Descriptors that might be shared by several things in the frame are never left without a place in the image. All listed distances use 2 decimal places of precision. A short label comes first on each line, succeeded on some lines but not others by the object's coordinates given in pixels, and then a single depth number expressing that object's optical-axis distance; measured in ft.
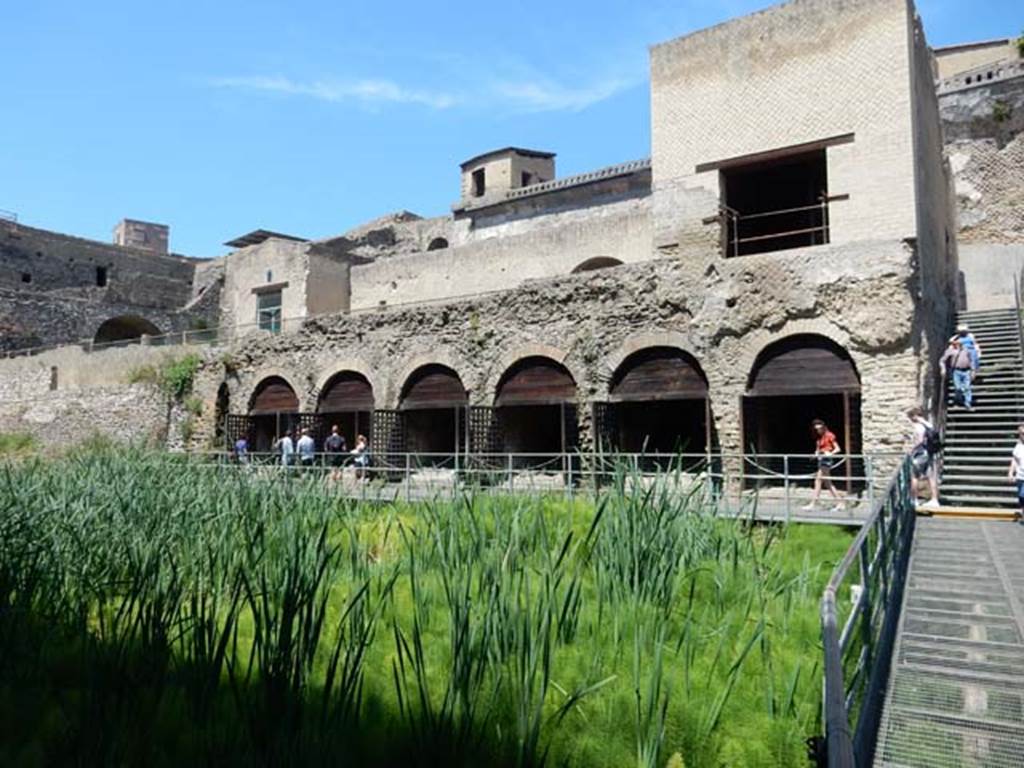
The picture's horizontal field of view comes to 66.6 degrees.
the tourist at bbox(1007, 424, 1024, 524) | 29.01
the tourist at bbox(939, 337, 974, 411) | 41.22
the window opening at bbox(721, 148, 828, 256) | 50.75
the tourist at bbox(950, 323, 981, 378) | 42.27
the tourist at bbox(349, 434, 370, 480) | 43.40
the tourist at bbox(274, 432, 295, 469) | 54.95
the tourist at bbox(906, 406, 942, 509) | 32.42
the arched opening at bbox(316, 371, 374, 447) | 59.26
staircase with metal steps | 33.71
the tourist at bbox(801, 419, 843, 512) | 33.55
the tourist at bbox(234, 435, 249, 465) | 57.75
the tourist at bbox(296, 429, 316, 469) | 53.12
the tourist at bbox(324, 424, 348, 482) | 54.65
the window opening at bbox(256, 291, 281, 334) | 85.05
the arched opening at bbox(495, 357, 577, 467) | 48.55
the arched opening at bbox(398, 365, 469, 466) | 54.44
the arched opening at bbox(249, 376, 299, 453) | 64.08
